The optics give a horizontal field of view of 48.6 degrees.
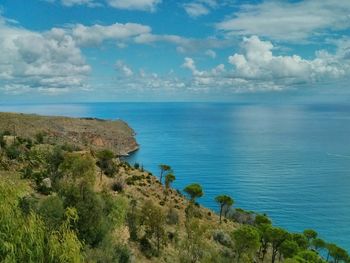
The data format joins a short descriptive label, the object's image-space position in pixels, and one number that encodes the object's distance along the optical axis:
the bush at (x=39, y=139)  86.66
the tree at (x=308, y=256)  54.54
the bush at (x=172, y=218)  60.78
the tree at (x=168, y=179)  81.44
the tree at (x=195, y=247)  42.07
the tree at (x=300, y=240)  70.81
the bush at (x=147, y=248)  45.31
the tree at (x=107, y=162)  76.00
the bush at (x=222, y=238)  59.71
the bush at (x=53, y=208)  28.78
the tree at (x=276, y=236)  62.44
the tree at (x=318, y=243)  78.31
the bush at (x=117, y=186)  67.06
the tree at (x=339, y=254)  71.81
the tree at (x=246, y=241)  49.44
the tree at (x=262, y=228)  64.19
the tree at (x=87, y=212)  32.91
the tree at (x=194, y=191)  74.25
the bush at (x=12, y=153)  61.44
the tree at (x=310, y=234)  81.38
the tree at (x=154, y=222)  48.25
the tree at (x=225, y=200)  76.56
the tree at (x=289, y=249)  60.62
